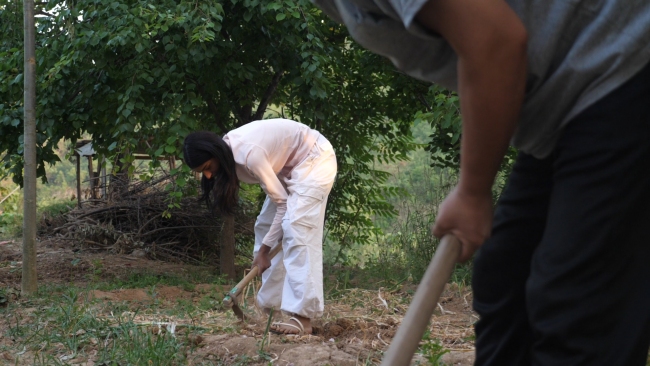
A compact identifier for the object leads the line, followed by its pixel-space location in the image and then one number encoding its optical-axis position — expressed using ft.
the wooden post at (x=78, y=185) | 40.18
